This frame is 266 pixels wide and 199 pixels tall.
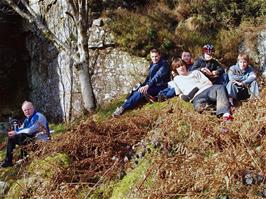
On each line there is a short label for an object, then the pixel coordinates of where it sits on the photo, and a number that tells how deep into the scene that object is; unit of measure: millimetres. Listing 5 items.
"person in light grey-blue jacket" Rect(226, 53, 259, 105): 8273
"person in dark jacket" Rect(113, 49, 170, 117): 9863
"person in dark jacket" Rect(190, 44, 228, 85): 8766
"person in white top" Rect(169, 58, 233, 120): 7257
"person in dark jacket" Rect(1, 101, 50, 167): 8227
